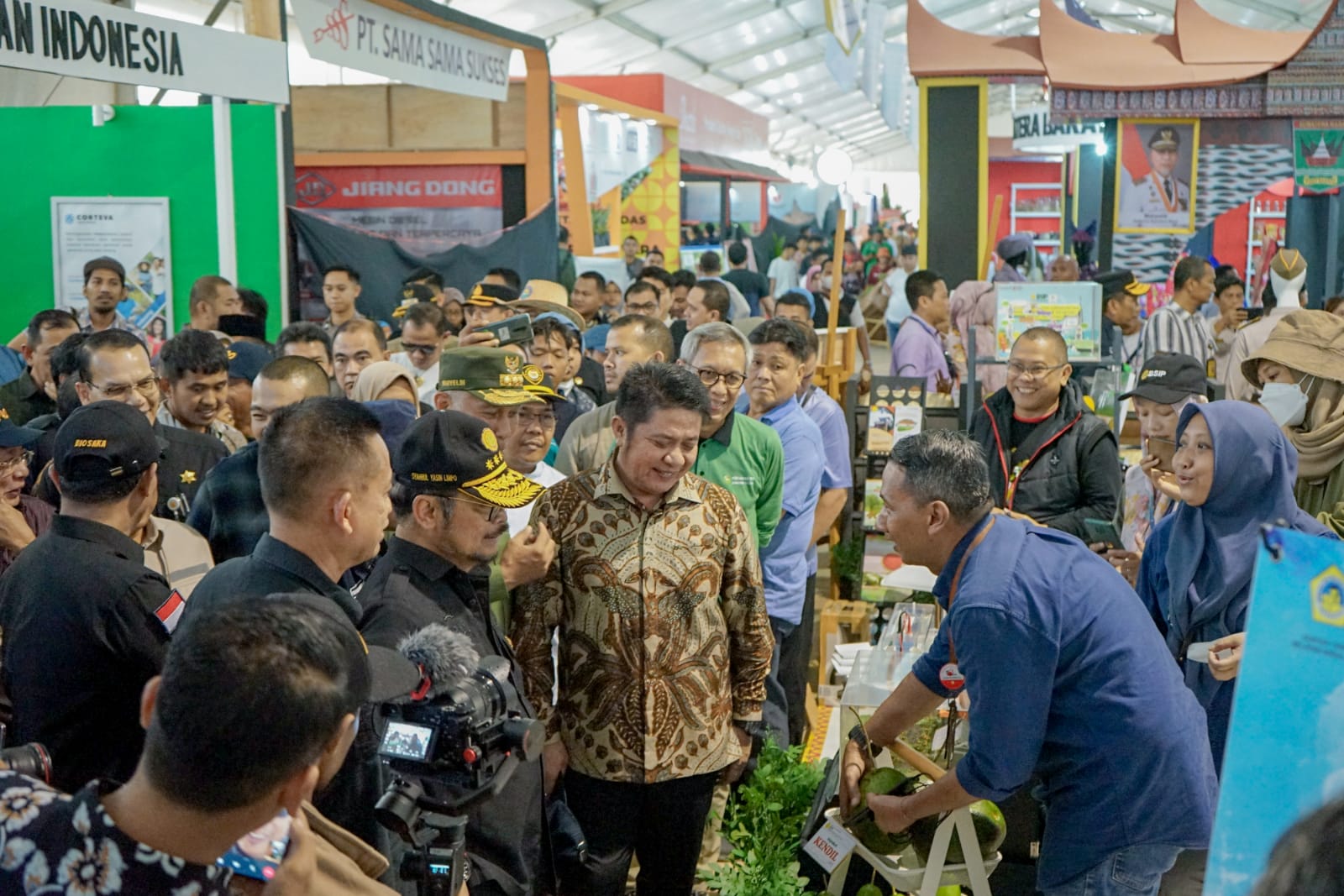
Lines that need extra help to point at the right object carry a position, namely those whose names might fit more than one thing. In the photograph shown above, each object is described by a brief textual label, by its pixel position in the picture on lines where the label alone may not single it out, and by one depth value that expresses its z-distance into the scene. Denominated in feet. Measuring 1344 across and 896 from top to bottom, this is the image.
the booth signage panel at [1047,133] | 48.93
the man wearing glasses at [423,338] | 18.60
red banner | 36.29
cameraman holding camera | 4.52
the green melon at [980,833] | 9.72
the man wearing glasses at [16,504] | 10.66
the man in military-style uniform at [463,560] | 7.68
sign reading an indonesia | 17.74
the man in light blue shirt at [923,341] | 26.08
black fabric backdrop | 26.91
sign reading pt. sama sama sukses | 23.63
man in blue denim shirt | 7.75
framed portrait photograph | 41.11
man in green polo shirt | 13.26
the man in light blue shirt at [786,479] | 14.33
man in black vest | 15.05
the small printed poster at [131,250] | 25.66
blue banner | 4.96
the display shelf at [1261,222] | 58.13
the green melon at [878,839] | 9.84
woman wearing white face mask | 12.08
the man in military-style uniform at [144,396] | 12.62
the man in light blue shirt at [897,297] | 39.47
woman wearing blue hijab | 9.66
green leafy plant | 10.93
